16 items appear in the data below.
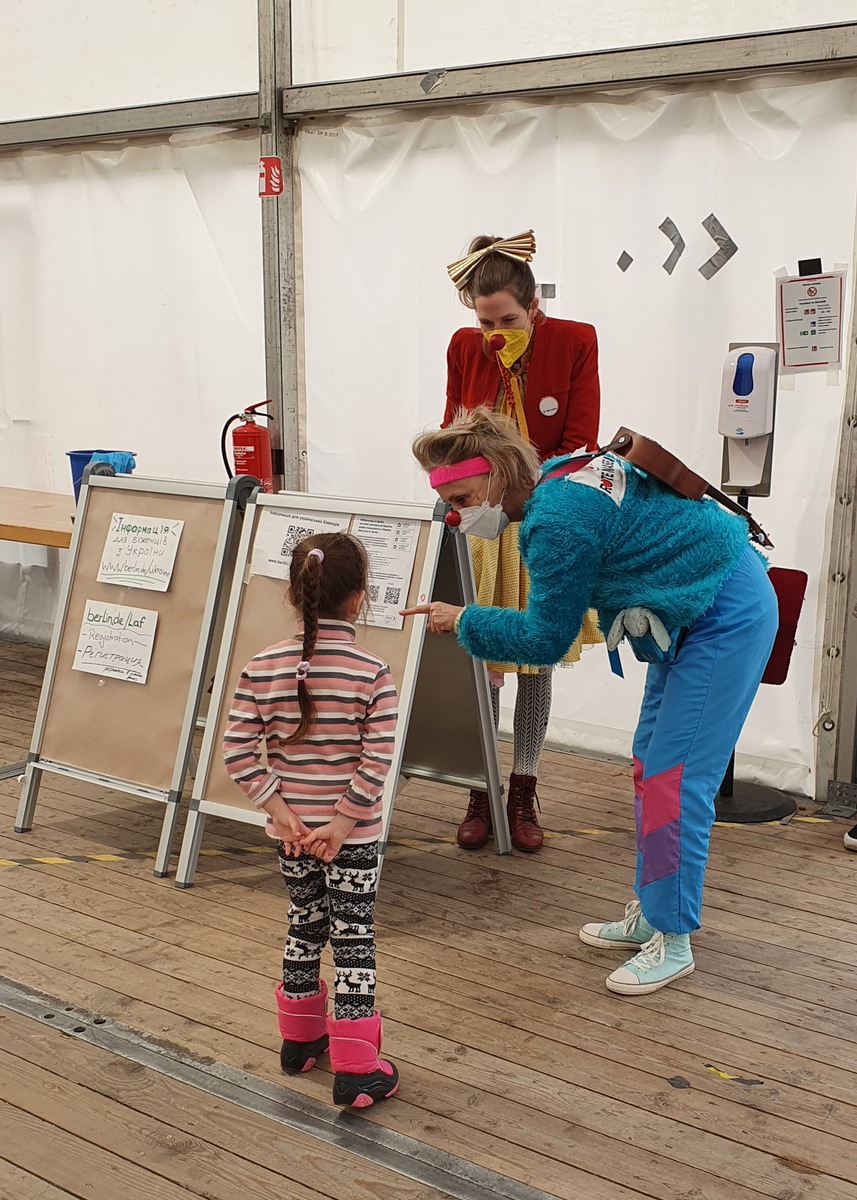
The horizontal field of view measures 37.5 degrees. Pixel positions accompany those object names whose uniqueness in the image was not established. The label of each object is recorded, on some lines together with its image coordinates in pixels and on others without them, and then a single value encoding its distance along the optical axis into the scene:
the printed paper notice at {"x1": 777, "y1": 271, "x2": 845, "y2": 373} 3.76
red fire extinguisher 4.83
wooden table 4.41
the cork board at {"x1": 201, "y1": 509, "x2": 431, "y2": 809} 3.34
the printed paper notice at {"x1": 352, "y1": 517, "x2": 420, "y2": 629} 3.24
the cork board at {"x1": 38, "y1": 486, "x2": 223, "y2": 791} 3.58
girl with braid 2.22
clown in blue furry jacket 2.54
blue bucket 4.50
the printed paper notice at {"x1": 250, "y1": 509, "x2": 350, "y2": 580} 3.38
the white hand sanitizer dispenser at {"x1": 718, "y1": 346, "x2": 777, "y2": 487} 3.73
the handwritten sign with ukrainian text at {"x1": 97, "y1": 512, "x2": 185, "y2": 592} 3.63
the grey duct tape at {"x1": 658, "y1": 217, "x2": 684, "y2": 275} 4.11
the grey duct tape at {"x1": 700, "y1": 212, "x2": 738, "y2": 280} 4.02
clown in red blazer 3.36
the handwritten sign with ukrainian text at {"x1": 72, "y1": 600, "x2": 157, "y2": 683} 3.65
